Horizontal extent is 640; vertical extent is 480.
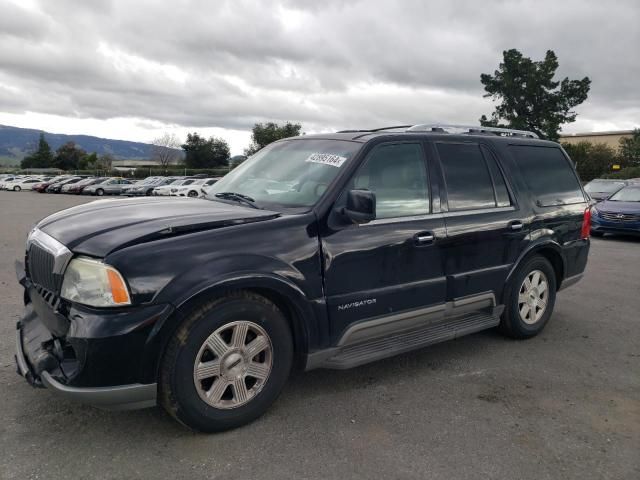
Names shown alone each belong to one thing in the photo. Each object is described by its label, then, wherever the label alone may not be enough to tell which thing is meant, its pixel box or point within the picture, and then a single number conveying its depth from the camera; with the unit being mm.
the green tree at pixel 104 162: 88825
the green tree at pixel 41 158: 99188
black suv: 2844
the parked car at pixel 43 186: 45625
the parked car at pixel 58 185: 44125
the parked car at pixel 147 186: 38591
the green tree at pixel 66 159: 98750
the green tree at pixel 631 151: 57594
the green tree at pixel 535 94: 50375
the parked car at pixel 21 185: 48281
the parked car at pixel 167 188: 34125
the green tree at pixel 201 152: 72812
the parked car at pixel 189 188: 33375
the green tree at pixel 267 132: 65500
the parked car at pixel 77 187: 42750
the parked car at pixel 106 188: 41812
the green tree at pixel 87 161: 93719
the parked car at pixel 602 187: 16750
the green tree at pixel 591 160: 53156
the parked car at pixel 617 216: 12828
